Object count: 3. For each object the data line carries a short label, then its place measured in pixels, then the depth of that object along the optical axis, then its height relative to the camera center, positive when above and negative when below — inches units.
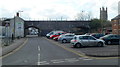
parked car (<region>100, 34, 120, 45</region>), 602.9 -38.5
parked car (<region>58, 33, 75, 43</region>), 756.2 -39.6
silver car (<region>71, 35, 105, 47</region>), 519.7 -42.0
